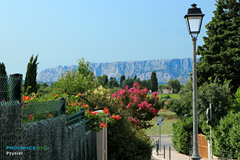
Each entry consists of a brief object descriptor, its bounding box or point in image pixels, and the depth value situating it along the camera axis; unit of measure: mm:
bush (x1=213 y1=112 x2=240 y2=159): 18547
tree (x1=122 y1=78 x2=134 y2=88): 130325
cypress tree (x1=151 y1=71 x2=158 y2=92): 133125
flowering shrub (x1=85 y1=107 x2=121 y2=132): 8086
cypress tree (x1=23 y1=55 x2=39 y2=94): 26066
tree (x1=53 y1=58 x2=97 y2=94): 14148
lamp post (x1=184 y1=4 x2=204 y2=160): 7609
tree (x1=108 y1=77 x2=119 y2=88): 132850
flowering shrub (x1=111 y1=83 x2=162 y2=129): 24628
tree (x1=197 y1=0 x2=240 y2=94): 32625
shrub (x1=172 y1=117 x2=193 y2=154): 26969
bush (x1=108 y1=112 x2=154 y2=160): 10750
